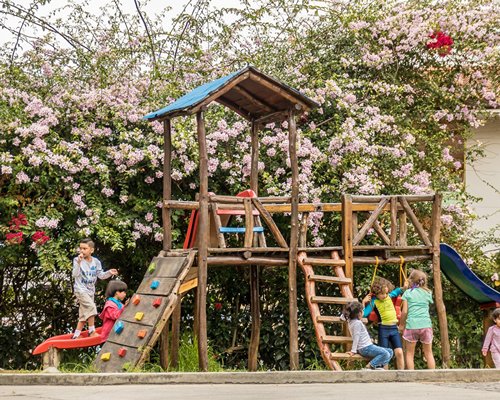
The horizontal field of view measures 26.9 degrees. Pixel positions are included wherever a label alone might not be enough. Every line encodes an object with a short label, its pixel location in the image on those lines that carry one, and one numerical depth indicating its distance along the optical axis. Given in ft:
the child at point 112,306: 45.27
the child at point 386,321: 46.39
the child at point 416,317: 47.01
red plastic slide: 44.78
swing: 47.01
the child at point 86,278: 46.24
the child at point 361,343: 42.50
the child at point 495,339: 50.03
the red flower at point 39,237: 51.19
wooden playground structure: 44.93
